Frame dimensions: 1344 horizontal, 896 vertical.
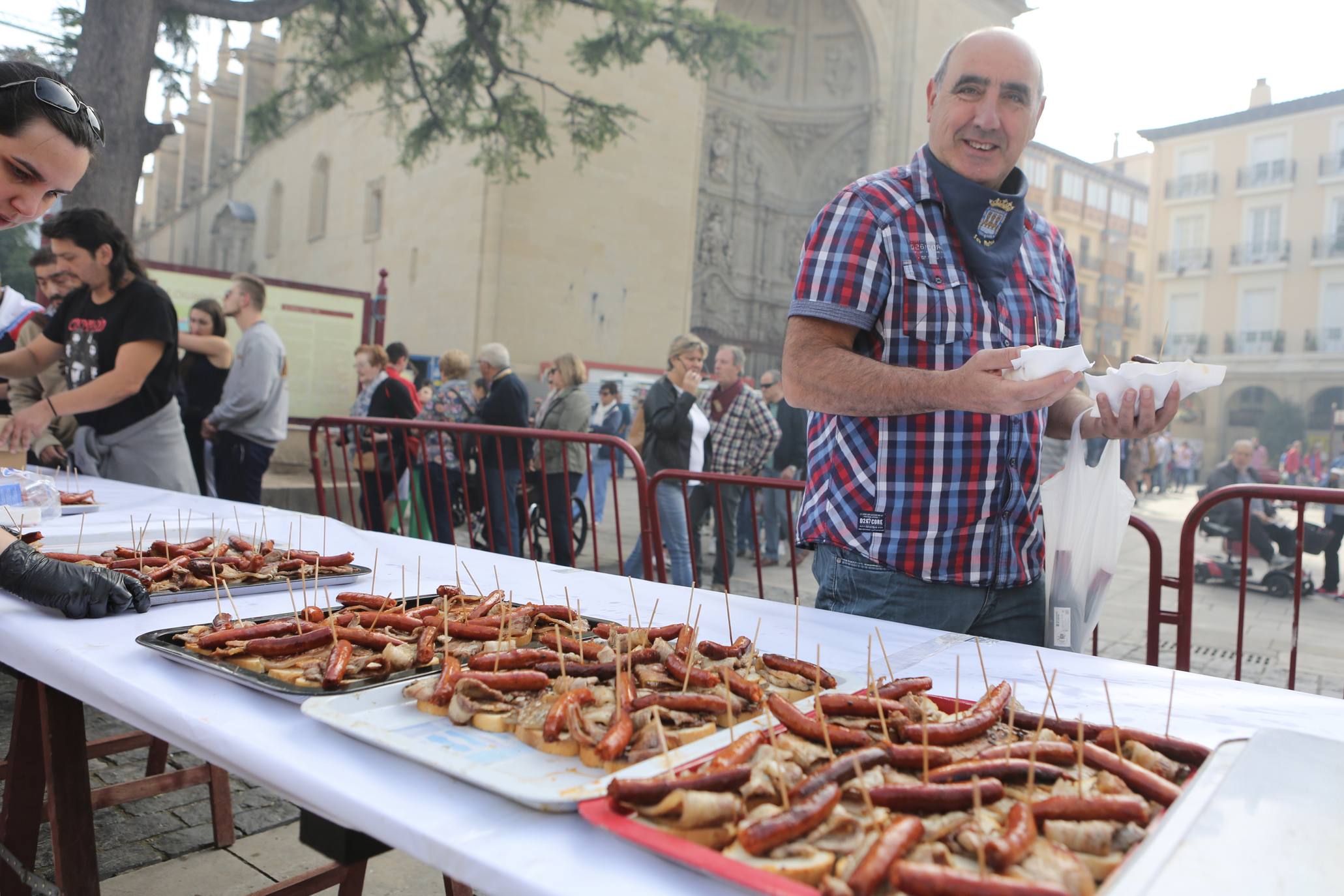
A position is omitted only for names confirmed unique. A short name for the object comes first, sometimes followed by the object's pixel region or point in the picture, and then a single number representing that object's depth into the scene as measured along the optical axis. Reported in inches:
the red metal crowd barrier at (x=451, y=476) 217.8
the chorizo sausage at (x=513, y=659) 69.4
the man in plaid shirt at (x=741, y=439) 367.2
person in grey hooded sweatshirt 298.7
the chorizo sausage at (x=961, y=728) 56.0
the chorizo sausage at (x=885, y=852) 39.1
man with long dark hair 176.9
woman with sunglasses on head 84.2
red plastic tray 39.7
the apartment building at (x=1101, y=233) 2237.9
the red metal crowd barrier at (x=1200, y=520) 130.4
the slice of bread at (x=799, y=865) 40.5
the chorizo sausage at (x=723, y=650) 74.0
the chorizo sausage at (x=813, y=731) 55.7
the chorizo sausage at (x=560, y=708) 56.2
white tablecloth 44.9
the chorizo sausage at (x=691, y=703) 61.1
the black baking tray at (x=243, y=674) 63.7
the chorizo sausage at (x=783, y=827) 42.7
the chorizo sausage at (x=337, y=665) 64.8
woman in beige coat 353.7
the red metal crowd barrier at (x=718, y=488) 169.3
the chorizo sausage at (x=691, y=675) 66.9
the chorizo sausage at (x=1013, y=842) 41.2
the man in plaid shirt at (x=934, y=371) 99.7
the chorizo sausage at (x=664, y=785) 46.2
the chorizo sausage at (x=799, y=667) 69.1
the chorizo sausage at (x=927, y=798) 46.8
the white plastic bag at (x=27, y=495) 131.3
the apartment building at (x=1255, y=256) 1609.3
